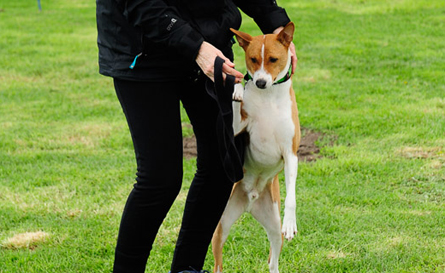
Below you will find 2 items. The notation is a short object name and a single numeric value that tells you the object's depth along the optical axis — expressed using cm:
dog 620
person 537
